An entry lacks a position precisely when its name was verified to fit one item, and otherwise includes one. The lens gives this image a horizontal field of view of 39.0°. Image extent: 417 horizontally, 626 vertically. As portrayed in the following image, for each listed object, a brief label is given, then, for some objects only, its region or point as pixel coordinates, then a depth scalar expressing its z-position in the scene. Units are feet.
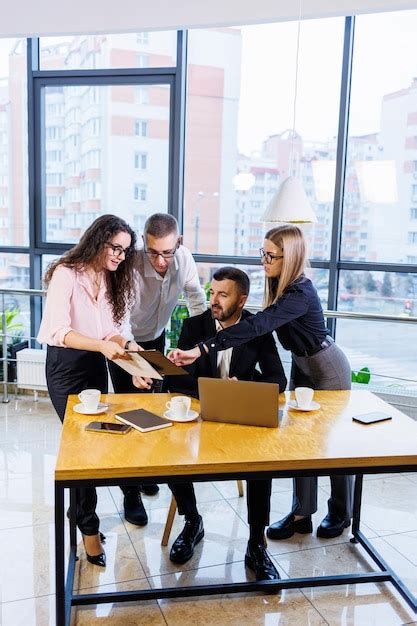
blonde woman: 7.76
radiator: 15.51
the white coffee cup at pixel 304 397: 7.30
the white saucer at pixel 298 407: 7.32
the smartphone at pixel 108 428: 6.40
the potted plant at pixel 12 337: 16.31
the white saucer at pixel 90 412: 6.95
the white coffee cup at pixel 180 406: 6.81
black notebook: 6.57
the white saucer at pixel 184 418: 6.79
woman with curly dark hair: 7.46
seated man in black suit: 7.93
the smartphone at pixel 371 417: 6.94
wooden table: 5.62
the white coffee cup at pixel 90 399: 6.93
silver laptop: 6.40
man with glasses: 8.78
